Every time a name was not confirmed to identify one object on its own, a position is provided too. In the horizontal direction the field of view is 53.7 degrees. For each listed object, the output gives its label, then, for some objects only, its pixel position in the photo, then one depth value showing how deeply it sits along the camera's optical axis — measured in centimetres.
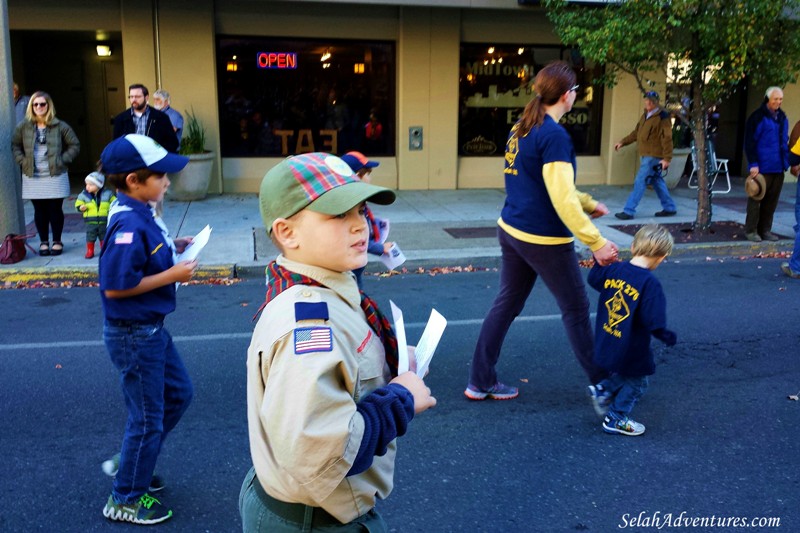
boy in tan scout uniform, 173
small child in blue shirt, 432
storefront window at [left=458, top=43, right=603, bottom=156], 1511
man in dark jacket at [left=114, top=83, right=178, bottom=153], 1061
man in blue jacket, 1018
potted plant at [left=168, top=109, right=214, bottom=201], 1305
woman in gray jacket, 924
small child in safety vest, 888
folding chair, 1305
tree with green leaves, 955
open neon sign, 1408
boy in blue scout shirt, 333
